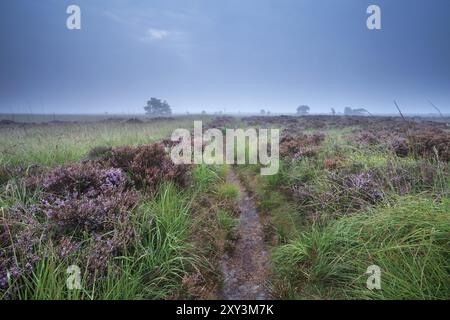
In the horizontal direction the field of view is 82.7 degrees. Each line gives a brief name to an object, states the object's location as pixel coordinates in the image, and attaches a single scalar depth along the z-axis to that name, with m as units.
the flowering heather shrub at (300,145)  8.50
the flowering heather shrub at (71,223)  2.86
